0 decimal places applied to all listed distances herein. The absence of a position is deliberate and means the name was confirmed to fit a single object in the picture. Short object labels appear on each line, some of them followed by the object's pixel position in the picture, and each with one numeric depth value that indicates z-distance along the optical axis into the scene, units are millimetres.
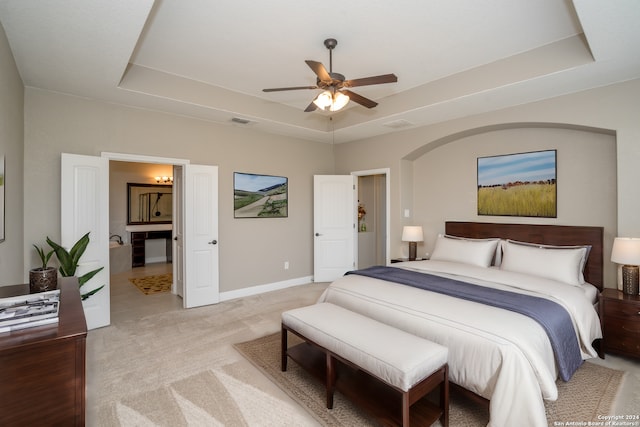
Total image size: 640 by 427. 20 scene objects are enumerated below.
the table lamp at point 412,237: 4711
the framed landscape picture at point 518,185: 3742
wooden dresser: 1262
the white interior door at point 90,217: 3371
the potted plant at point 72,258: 3143
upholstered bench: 1762
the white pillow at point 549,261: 3020
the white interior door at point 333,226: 5574
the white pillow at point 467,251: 3712
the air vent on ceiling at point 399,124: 4438
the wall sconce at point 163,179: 8023
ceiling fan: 2529
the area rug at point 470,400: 2029
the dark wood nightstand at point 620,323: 2660
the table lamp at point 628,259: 2766
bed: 1846
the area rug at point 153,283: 5155
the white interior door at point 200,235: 4242
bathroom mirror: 7633
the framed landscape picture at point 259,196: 4816
